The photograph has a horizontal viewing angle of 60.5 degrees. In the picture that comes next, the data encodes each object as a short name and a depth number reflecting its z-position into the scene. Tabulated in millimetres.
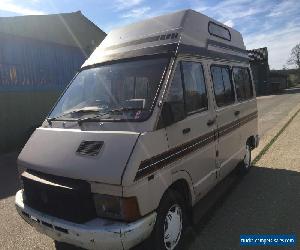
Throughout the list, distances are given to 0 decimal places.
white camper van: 2527
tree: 74417
